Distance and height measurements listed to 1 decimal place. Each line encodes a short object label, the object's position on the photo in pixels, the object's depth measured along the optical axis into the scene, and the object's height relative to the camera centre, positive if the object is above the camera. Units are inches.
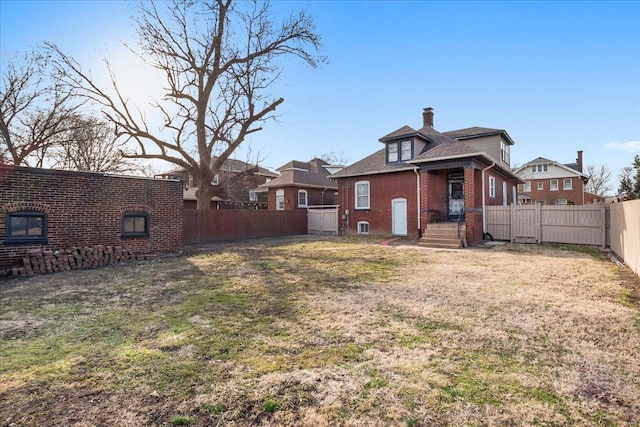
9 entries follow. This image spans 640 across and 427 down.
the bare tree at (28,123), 713.6 +223.9
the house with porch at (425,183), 579.5 +62.2
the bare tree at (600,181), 2334.8 +201.8
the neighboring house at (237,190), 1179.3 +100.1
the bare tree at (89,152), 818.8 +185.8
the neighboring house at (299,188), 1011.3 +84.4
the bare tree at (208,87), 655.8 +273.0
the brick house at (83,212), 346.0 +6.7
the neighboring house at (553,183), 1528.1 +131.8
